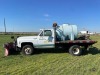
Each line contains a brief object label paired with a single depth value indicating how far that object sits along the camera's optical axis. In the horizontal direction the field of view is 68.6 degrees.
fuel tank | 5.29
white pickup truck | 5.06
